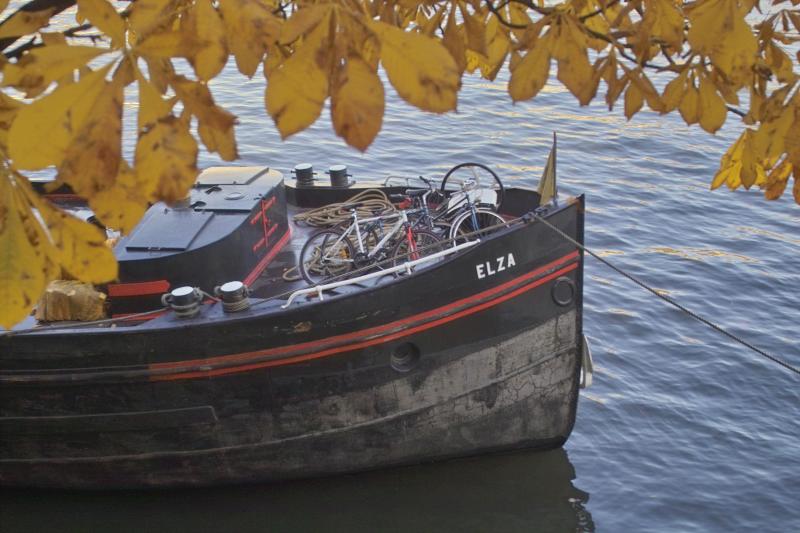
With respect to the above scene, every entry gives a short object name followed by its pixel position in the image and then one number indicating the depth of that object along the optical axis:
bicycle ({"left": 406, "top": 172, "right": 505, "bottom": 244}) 8.84
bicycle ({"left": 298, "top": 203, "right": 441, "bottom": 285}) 8.52
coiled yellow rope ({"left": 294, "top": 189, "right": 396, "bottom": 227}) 9.67
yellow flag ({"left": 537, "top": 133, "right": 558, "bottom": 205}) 8.72
